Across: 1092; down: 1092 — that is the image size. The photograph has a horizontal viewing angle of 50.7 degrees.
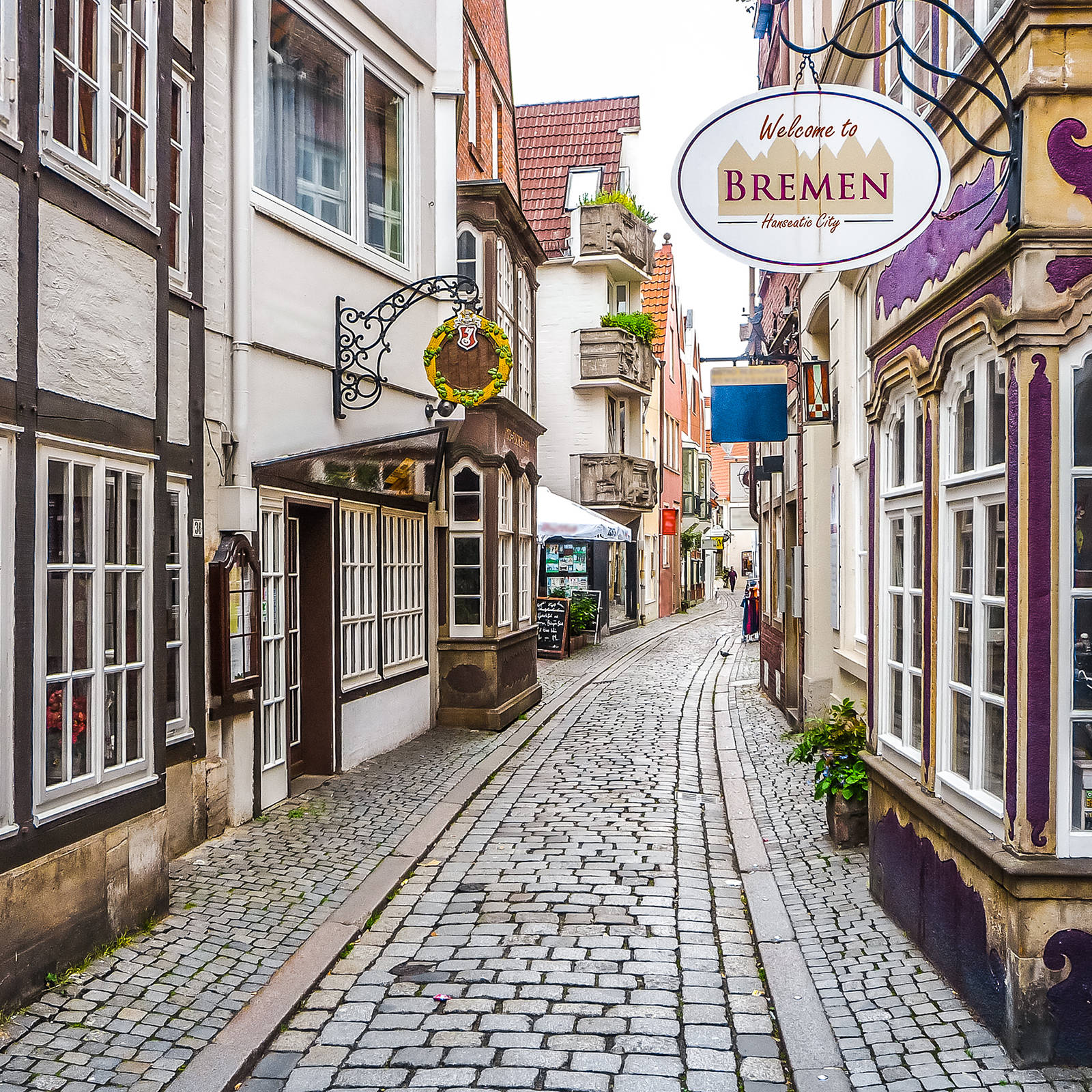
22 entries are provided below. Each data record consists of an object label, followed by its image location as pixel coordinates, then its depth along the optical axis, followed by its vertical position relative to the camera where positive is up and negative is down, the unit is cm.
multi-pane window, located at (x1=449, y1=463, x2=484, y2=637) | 1321 +15
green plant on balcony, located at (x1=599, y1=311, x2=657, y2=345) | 2761 +580
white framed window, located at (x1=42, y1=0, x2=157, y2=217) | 529 +231
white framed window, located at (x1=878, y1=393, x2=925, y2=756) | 564 -11
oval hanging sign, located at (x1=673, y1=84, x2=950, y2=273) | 470 +155
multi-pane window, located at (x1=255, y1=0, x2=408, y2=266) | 915 +373
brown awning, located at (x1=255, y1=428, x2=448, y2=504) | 865 +79
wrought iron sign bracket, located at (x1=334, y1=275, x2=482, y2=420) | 973 +187
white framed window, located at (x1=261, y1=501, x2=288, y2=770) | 872 -60
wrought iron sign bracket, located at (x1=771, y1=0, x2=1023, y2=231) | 420 +165
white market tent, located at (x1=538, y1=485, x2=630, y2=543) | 2052 +68
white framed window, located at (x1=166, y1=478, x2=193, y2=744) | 727 -35
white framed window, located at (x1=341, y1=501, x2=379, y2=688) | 1026 -31
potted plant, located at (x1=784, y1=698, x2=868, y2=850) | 729 -133
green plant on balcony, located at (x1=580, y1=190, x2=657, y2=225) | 2739 +870
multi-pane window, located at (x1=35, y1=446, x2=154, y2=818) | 511 -31
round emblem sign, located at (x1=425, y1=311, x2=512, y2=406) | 1046 +182
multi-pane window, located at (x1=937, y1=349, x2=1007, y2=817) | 454 -10
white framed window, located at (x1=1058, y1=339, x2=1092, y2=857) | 418 -19
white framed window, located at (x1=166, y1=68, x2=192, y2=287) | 758 +264
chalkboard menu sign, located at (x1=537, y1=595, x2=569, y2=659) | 2236 -131
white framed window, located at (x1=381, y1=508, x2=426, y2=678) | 1146 -29
